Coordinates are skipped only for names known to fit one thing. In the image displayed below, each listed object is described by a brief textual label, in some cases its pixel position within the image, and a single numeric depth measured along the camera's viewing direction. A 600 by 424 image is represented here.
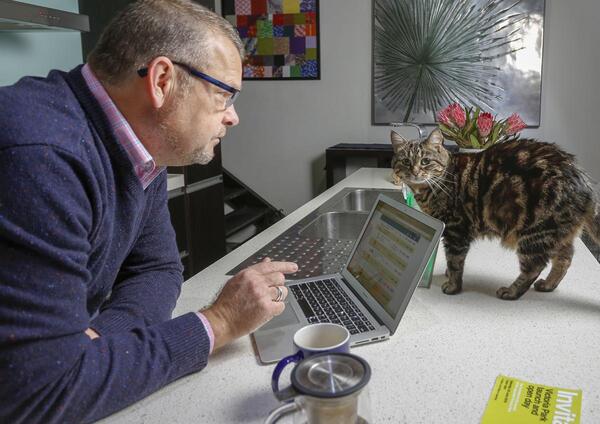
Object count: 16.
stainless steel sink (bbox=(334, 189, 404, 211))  2.55
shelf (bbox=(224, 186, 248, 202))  4.24
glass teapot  0.63
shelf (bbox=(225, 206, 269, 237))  4.04
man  0.69
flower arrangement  2.19
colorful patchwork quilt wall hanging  4.07
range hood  1.89
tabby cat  1.16
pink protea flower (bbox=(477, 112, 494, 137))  2.17
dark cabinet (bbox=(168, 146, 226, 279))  3.31
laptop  1.01
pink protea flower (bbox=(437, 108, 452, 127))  2.30
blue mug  0.83
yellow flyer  0.78
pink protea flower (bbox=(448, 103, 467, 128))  2.25
